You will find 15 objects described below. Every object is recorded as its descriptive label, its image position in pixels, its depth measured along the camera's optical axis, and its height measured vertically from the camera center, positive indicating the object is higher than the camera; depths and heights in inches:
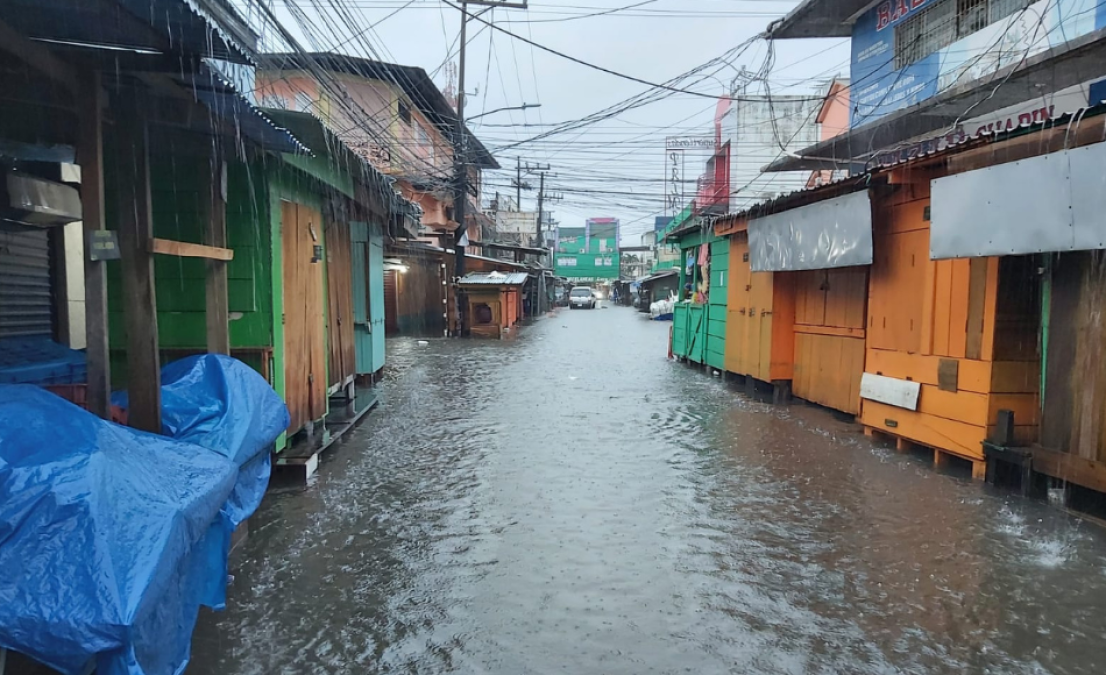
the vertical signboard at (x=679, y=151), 859.7 +219.4
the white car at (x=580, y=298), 1893.5 -2.4
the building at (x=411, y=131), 766.5 +225.3
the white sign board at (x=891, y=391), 254.8 -37.2
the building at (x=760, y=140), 937.5 +243.1
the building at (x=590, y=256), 2819.9 +185.0
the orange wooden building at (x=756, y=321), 384.8 -13.2
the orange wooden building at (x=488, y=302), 811.4 -8.0
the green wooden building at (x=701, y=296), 482.6 +2.6
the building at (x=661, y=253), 2124.0 +168.8
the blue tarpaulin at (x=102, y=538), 77.1 -33.6
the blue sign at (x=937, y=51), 302.5 +145.9
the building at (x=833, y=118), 616.4 +210.4
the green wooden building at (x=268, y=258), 208.1 +12.4
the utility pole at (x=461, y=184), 735.7 +134.5
